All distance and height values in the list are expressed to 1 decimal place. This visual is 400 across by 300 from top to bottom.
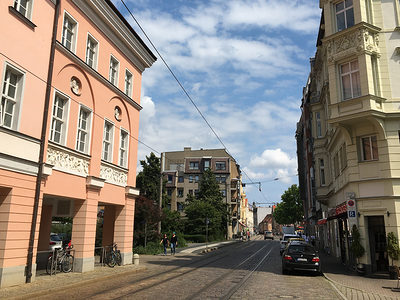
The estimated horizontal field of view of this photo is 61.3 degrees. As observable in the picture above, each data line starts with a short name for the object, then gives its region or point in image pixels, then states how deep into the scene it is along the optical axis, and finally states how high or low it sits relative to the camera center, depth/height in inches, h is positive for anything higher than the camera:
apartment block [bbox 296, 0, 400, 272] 627.5 +215.4
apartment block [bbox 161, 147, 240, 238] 2960.1 +400.1
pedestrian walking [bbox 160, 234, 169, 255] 1051.9 -56.4
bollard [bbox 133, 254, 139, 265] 732.0 -74.9
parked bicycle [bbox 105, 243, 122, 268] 692.1 -67.9
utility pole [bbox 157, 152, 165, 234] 1126.2 +188.1
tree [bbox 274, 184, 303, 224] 3198.8 +179.3
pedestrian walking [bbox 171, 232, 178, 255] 1096.6 -60.0
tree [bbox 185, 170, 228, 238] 2023.9 +90.6
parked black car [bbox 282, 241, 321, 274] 616.4 -60.8
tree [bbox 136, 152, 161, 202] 1702.8 +227.8
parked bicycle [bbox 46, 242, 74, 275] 546.3 -61.7
